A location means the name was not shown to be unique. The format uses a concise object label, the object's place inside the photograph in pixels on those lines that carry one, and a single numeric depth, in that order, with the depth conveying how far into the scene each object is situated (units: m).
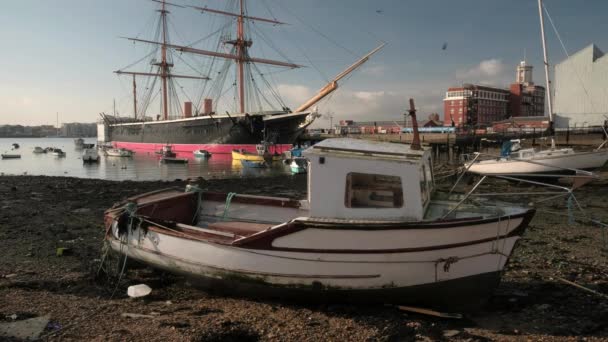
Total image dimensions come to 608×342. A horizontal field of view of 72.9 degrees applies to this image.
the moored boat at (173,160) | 48.58
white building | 50.88
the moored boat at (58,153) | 64.53
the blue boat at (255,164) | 44.19
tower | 158.25
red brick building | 118.38
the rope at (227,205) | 9.39
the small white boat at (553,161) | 23.77
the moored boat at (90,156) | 50.00
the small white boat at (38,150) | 75.46
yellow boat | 46.26
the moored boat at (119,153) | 60.66
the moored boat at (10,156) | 61.28
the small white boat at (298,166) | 34.34
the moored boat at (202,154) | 57.84
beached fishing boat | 6.05
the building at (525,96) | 136.12
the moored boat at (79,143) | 101.78
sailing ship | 59.03
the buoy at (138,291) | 7.06
